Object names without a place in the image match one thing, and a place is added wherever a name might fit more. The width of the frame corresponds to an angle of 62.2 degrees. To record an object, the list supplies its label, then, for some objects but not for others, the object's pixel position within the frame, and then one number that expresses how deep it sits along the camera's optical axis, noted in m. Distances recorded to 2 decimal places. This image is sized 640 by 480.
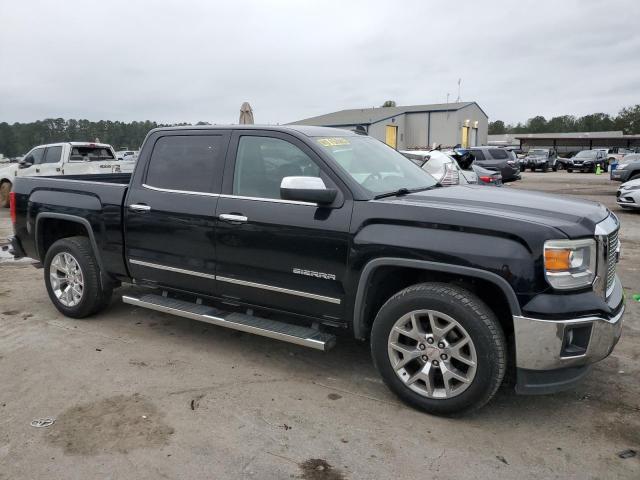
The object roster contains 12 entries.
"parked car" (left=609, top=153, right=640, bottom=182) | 17.27
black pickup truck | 3.05
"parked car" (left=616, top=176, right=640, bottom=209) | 12.65
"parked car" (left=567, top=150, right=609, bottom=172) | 36.34
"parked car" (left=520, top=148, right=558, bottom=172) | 39.59
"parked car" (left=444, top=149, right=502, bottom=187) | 13.07
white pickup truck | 13.93
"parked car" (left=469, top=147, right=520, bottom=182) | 23.65
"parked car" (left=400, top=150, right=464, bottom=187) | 10.63
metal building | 49.62
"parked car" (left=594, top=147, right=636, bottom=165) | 39.70
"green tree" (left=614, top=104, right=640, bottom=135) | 92.28
